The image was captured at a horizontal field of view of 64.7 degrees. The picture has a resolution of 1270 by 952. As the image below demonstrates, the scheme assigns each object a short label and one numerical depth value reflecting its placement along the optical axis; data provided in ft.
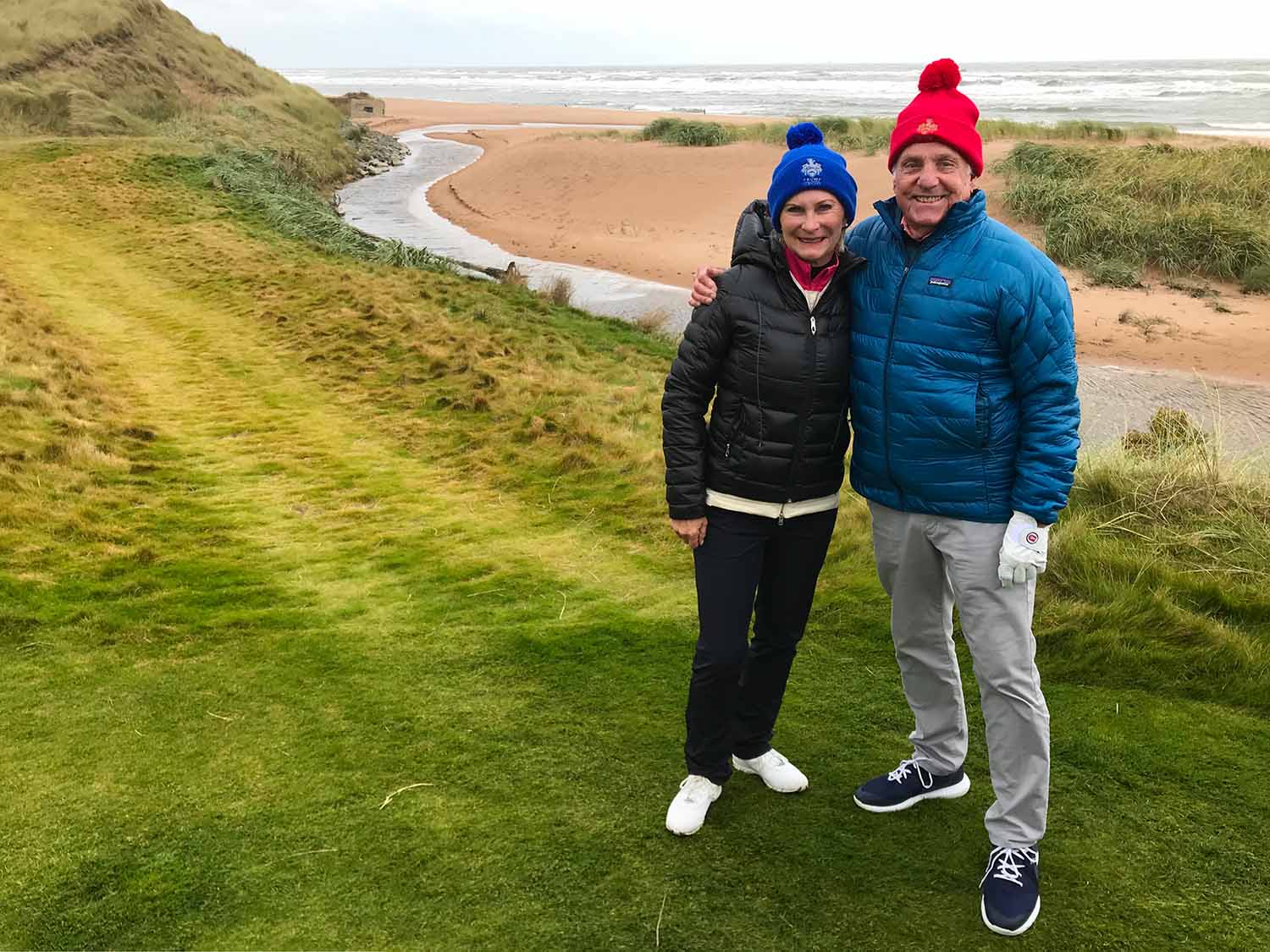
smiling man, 8.22
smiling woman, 8.93
